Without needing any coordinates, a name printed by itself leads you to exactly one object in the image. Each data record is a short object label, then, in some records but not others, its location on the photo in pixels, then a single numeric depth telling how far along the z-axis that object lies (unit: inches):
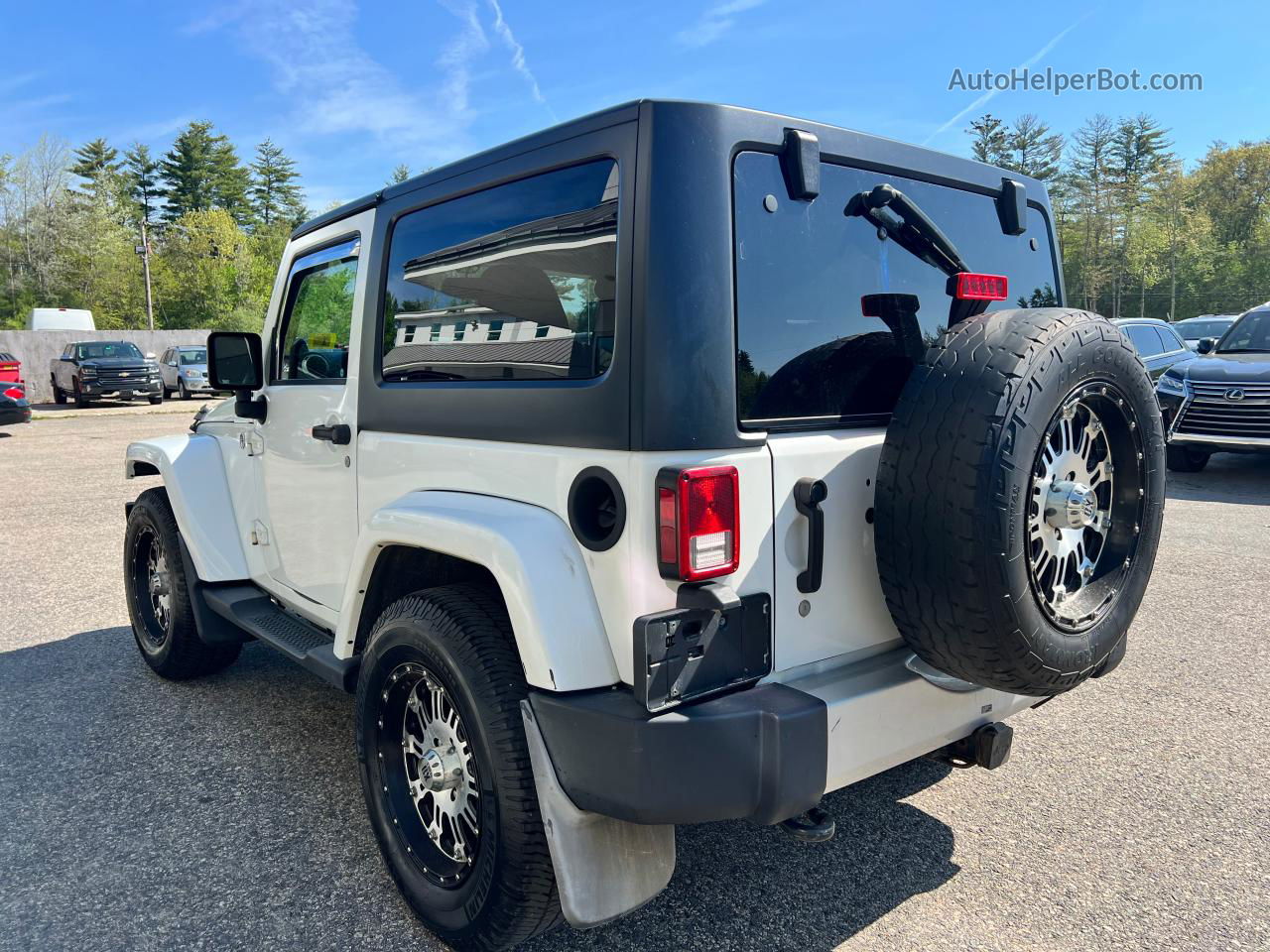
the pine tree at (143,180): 2832.2
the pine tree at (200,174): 2827.3
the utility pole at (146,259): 1413.6
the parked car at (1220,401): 360.5
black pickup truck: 908.6
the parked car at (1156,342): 447.9
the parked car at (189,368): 1023.6
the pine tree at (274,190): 3154.5
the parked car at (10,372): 639.8
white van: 1162.6
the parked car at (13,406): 625.3
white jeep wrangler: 76.2
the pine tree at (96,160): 2613.2
